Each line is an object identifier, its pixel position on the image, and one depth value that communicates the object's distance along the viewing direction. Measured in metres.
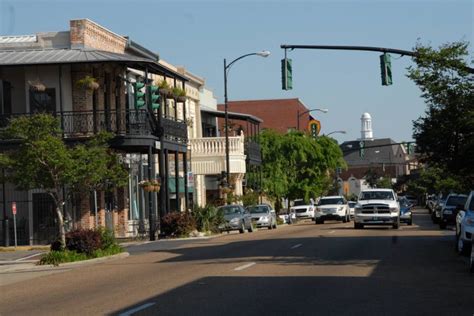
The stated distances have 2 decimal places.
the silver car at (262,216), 47.19
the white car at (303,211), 70.19
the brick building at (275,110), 106.38
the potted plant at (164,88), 37.84
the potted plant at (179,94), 38.62
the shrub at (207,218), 39.19
